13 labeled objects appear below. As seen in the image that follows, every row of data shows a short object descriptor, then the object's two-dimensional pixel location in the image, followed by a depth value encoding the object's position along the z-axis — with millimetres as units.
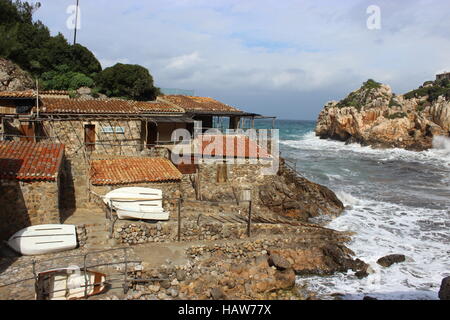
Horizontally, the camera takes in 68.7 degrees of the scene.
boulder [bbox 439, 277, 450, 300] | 12570
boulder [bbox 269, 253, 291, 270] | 14243
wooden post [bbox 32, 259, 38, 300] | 9563
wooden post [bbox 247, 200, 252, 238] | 16641
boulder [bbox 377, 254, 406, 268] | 15894
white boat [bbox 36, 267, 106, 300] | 10062
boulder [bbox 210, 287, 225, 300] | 11866
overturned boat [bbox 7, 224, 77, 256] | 12539
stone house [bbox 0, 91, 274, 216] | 17812
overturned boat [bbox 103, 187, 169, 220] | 15188
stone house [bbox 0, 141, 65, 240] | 13406
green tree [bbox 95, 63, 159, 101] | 31578
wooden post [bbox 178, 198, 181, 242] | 15439
